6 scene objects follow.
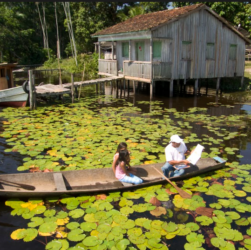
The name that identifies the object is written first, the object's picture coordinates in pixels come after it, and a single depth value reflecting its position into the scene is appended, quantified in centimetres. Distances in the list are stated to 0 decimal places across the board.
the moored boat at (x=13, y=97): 1424
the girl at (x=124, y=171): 592
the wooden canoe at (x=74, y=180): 542
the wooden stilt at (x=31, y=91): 1378
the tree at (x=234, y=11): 2136
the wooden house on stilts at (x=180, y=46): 1584
